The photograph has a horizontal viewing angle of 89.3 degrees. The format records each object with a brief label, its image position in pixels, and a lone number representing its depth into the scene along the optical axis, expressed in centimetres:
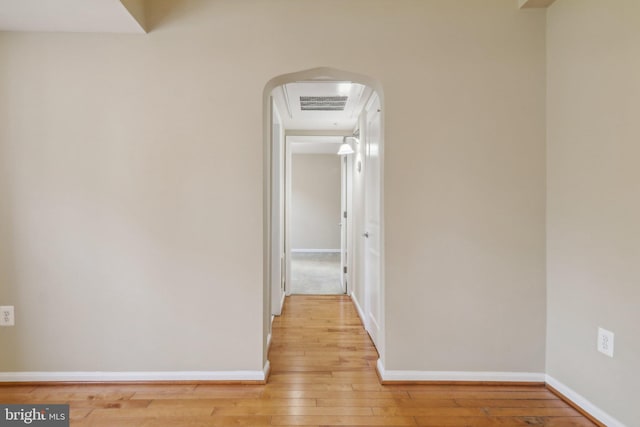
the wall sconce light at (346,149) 407
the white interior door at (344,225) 467
